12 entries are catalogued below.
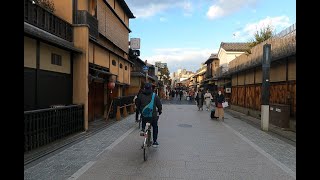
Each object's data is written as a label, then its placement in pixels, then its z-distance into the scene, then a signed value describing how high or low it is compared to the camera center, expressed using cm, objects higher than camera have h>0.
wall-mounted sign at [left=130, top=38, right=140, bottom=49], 2198 +475
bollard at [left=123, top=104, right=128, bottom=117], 1509 -132
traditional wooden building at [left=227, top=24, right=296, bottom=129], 1056 +99
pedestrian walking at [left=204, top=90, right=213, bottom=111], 1948 -60
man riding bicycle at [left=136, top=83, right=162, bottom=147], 642 -35
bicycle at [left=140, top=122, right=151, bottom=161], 570 -132
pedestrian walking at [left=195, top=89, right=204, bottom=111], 2076 -73
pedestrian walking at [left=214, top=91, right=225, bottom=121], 1352 -93
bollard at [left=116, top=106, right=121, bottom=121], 1308 -147
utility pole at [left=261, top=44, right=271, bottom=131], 1035 +39
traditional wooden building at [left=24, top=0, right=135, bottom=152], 715 +143
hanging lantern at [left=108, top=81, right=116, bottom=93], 1401 +43
